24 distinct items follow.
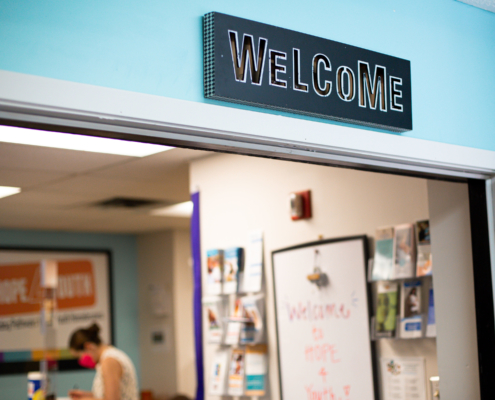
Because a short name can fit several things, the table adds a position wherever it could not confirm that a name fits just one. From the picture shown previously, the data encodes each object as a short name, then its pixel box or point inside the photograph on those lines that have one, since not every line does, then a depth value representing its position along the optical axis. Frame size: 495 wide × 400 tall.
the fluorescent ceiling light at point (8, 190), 4.49
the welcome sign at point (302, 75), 1.58
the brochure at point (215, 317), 3.82
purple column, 4.01
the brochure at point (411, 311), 2.86
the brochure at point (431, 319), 2.79
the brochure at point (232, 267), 3.75
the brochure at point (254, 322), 3.64
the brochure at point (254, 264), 3.67
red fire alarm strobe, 3.45
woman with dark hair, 4.40
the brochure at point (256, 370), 3.60
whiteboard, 3.13
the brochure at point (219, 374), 3.75
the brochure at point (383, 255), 2.95
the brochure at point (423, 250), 2.80
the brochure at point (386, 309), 2.96
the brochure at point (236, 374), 3.67
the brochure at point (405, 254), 2.89
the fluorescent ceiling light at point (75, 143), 3.06
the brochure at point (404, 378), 2.87
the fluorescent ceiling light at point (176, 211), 5.72
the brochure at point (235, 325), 3.67
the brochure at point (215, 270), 3.81
